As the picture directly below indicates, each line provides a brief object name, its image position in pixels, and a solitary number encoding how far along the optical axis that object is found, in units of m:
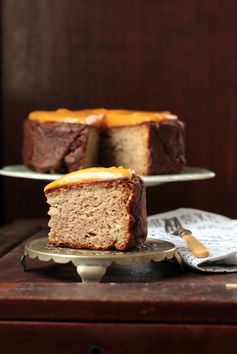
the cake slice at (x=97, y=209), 0.94
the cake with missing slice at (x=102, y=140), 1.35
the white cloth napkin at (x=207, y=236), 0.98
